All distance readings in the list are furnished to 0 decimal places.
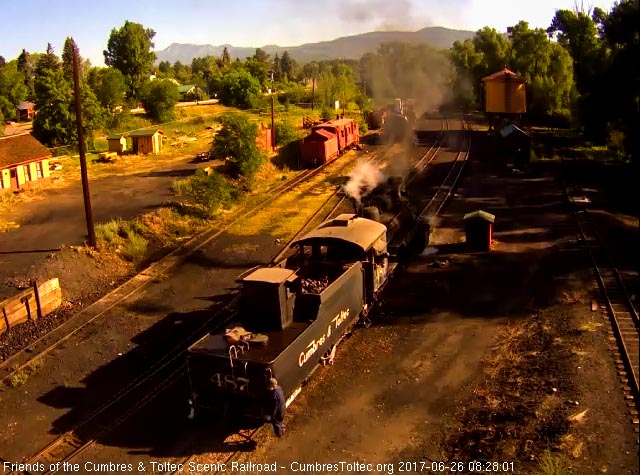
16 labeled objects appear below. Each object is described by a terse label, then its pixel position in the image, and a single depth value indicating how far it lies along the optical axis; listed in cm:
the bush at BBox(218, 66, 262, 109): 7788
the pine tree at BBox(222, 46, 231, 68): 15500
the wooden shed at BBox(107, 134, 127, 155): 4578
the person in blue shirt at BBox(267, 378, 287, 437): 1027
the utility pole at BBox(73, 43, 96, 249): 2034
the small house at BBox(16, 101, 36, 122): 7812
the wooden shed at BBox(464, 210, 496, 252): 2162
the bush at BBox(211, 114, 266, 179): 3303
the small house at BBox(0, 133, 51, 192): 3103
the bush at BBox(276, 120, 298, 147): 4784
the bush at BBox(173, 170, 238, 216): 2775
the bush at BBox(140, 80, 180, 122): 6406
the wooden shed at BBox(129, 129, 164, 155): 4675
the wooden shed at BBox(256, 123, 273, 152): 4300
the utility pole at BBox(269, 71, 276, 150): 4644
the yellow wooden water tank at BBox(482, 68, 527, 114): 5409
